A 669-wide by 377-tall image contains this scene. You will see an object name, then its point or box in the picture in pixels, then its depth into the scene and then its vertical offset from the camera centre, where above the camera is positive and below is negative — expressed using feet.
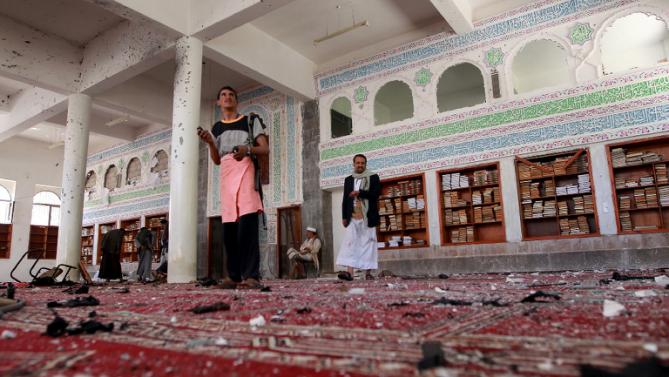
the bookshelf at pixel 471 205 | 23.17 +2.16
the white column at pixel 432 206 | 24.00 +2.24
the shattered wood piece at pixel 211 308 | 5.05 -0.66
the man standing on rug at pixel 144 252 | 27.76 +0.18
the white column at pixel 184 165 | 19.19 +4.03
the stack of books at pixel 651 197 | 19.49 +1.93
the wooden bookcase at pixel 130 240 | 40.29 +1.40
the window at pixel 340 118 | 29.81 +9.32
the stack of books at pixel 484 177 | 23.34 +3.63
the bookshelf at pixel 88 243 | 43.94 +1.37
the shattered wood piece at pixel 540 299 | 5.49 -0.71
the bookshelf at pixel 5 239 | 44.27 +1.97
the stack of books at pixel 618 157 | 20.25 +3.91
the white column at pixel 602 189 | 19.85 +2.40
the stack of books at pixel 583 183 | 20.97 +2.83
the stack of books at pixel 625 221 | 19.72 +0.86
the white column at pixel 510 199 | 21.84 +2.27
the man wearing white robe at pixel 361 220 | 16.42 +1.08
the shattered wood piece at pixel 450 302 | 5.34 -0.71
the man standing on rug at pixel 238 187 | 10.18 +1.54
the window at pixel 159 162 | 38.70 +8.29
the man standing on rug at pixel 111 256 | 24.89 -0.03
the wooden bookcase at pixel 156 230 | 38.09 +2.13
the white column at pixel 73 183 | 25.12 +4.33
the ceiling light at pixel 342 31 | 22.70 +11.67
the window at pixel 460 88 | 30.89 +12.04
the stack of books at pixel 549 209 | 21.84 +1.70
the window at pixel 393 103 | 33.30 +11.83
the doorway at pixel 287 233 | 29.19 +1.16
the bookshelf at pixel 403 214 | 25.08 +1.94
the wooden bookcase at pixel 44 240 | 46.75 +1.94
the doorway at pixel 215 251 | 32.65 +0.12
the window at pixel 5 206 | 44.60 +5.40
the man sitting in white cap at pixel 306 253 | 27.04 -0.17
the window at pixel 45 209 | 47.29 +5.38
